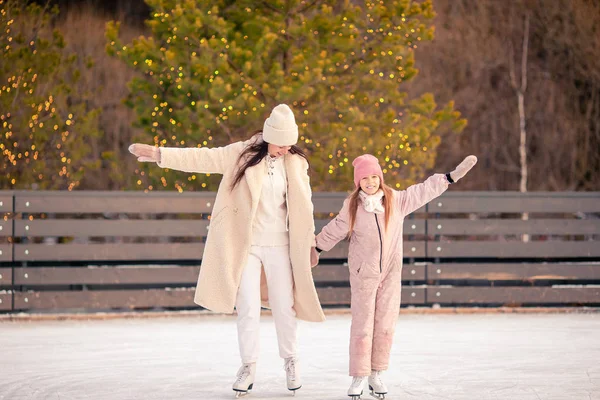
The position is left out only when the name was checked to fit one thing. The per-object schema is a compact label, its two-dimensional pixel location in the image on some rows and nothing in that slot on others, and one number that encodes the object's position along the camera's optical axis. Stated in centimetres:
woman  1328
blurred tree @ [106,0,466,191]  2916
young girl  1300
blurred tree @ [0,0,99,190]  3039
